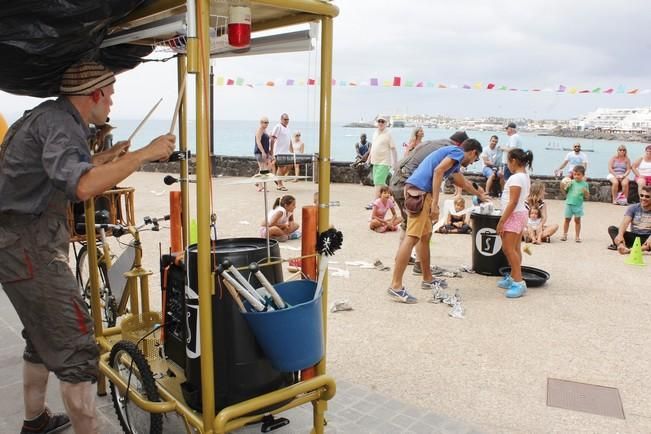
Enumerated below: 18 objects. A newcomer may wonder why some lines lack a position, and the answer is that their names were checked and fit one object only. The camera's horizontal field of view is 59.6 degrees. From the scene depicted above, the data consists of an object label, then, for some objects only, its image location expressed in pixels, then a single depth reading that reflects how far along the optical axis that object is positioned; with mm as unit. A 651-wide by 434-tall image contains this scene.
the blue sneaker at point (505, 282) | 6108
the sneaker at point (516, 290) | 5785
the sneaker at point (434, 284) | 6035
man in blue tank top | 5438
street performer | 2361
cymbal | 2490
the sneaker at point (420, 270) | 6684
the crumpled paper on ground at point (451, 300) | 5266
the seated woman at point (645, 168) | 11305
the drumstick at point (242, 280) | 2391
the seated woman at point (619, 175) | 12258
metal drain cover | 3564
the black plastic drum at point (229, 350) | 2520
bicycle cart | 2287
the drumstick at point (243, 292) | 2373
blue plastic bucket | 2379
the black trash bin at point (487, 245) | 6492
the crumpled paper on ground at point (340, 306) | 5336
